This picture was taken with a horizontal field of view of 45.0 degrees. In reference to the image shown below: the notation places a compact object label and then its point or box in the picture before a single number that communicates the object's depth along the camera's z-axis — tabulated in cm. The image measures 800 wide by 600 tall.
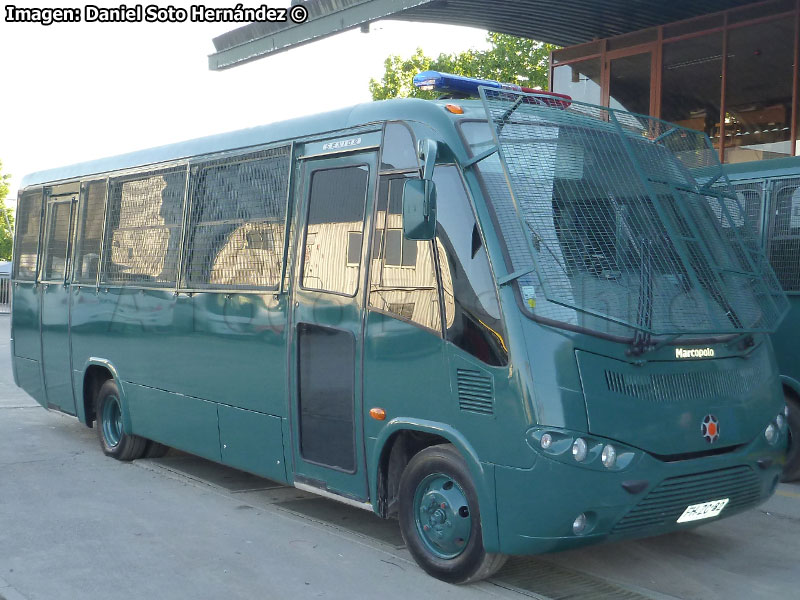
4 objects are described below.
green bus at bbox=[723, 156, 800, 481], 886
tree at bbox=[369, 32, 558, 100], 4203
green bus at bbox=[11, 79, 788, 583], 525
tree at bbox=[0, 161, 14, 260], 7956
